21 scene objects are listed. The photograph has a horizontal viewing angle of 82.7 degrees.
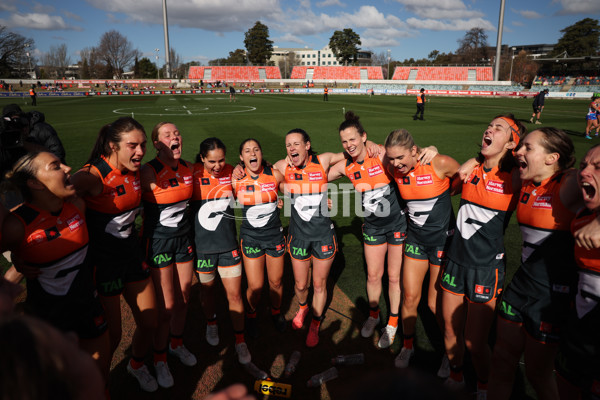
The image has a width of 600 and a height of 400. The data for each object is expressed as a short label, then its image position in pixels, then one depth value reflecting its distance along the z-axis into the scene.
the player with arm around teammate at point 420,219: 4.09
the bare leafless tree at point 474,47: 98.81
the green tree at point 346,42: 95.81
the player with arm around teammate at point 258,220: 4.46
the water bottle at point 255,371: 4.00
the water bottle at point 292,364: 4.04
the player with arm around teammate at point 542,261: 2.85
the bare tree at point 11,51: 67.94
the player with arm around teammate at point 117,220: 3.47
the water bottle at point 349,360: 4.12
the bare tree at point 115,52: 91.31
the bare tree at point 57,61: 108.56
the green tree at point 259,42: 94.94
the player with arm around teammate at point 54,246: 2.76
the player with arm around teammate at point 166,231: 3.94
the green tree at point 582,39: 72.31
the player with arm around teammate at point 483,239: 3.40
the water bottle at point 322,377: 3.85
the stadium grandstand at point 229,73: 86.00
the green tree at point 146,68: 92.75
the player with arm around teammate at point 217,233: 4.23
